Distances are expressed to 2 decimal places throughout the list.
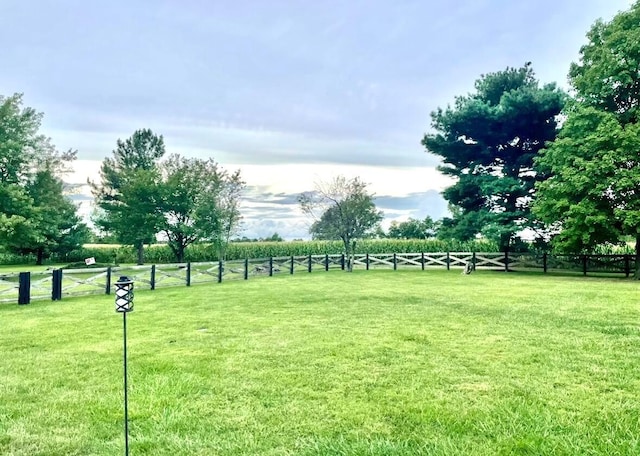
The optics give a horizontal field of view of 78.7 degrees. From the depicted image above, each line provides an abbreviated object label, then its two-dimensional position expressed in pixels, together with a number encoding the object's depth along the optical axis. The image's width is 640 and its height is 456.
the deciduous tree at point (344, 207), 22.81
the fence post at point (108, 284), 11.93
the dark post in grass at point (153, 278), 13.05
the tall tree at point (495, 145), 19.84
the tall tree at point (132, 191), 25.19
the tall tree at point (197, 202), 25.03
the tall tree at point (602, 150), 14.39
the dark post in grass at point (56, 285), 10.62
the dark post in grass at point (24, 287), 9.92
